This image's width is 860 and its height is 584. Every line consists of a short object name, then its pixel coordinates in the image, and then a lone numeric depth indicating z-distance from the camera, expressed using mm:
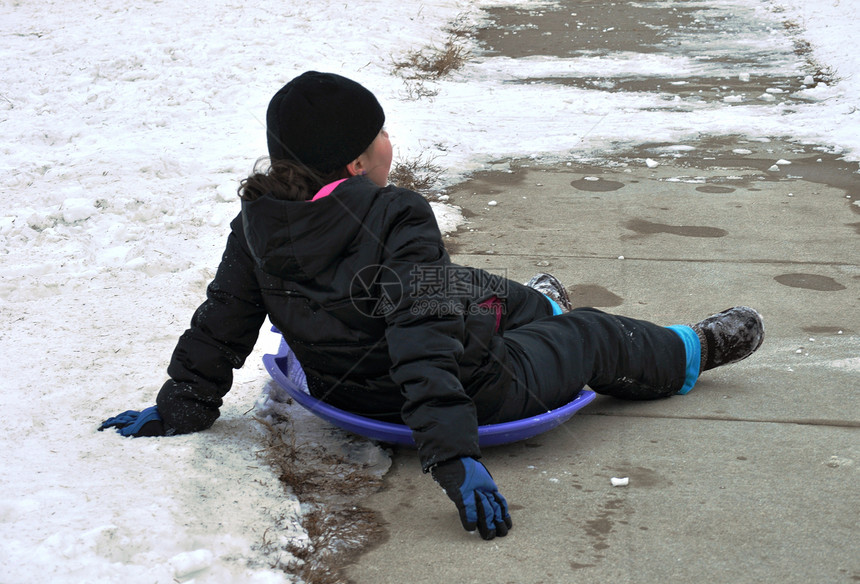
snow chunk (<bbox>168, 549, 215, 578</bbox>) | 3852
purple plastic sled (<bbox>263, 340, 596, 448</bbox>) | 4875
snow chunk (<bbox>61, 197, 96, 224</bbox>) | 9031
